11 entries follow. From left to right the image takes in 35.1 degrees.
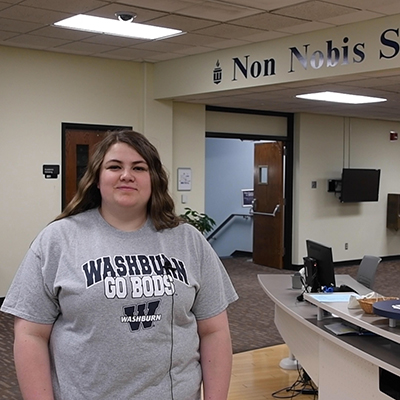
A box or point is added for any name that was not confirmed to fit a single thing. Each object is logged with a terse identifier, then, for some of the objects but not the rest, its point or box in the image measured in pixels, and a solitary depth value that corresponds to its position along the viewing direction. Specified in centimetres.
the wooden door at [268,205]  1014
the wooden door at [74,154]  763
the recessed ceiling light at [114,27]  589
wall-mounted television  1048
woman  168
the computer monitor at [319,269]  426
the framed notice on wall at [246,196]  1191
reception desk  297
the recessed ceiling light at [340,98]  796
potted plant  840
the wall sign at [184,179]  861
